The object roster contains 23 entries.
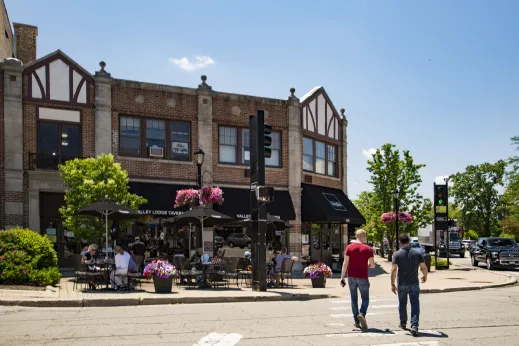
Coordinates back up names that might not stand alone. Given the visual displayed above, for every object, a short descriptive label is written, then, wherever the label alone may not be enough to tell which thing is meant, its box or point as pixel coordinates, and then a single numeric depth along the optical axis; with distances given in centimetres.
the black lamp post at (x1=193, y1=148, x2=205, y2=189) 1991
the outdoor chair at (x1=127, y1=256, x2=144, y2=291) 1508
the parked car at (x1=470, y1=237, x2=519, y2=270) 3003
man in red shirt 959
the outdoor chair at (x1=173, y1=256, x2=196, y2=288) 1653
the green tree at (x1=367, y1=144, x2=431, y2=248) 3766
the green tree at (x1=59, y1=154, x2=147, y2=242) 1917
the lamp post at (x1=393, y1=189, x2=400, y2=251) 2962
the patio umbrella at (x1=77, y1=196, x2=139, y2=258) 1631
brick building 2214
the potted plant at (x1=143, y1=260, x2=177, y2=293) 1460
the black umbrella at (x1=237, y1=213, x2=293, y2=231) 2053
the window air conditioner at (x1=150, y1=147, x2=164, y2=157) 2442
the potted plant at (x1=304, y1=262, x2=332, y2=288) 1781
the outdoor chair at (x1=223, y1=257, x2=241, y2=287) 1862
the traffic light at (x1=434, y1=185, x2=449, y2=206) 2983
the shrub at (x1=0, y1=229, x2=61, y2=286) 1480
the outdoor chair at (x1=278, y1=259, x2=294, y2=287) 1777
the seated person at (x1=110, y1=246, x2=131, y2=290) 1507
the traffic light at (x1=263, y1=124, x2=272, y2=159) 1634
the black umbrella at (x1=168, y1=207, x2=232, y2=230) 1787
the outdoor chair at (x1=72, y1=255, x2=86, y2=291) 1543
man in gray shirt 935
